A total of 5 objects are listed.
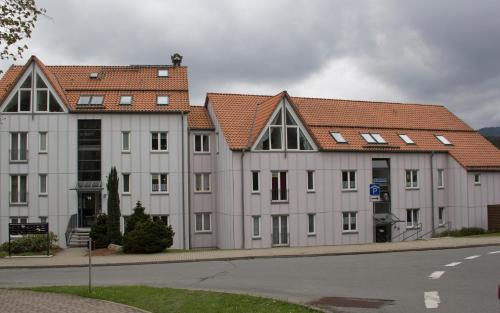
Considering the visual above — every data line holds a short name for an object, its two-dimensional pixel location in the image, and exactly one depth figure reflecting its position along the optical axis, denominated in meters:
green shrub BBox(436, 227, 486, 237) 34.47
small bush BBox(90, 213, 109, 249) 30.13
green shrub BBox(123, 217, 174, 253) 26.42
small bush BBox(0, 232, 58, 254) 26.95
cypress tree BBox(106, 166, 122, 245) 29.97
